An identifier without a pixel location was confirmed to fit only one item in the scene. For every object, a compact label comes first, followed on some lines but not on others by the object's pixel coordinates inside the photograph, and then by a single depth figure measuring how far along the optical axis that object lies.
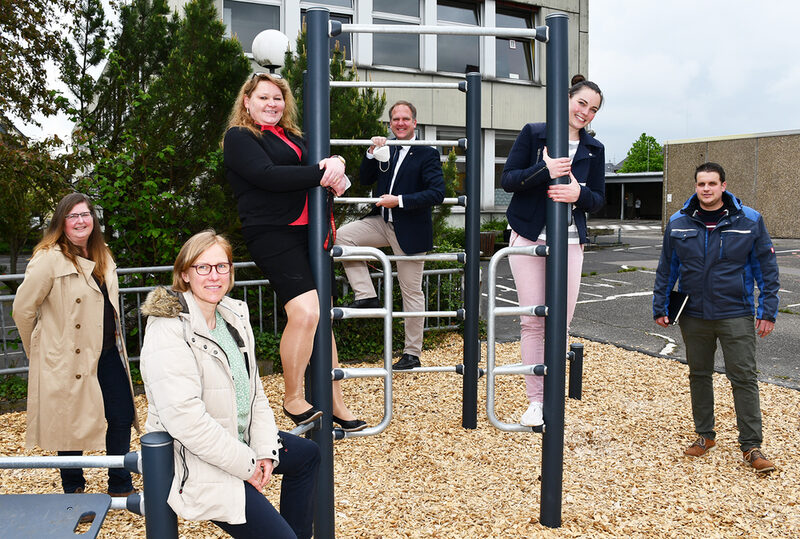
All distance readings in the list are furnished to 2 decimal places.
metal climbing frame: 2.53
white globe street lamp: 5.48
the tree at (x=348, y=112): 5.31
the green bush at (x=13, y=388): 4.60
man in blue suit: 4.00
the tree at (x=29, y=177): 4.87
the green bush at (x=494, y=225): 16.53
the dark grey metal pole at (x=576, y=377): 4.64
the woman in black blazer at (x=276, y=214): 2.66
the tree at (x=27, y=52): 6.45
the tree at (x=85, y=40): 6.47
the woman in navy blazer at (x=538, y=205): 3.10
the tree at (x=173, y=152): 4.96
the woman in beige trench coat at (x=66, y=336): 3.01
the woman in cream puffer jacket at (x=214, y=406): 1.87
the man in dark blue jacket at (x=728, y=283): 3.52
